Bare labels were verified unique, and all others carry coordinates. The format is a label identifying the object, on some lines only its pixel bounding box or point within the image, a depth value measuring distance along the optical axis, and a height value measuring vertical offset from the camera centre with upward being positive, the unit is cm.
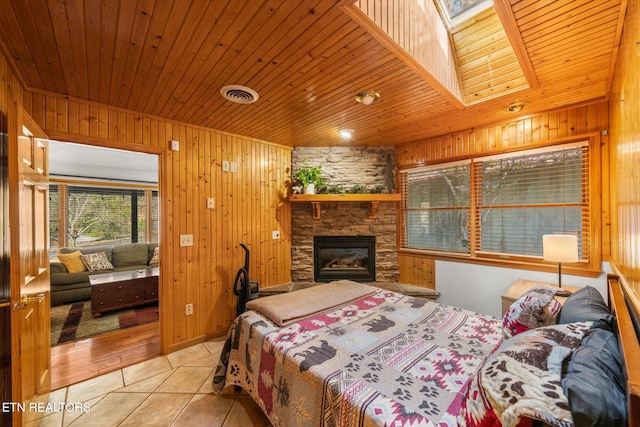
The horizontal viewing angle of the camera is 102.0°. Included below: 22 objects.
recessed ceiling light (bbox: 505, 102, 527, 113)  256 +107
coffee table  370 -110
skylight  216 +175
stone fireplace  401 -2
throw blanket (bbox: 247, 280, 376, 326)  200 -76
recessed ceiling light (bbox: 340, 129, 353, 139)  330 +107
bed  80 -82
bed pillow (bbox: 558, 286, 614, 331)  126 -53
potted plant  381 +55
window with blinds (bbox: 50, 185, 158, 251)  523 +3
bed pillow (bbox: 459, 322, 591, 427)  73 -55
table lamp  225 -33
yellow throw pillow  433 -76
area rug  315 -141
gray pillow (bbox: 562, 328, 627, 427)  68 -52
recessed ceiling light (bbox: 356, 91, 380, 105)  225 +105
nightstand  240 -78
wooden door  144 -31
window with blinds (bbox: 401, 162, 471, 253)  349 +9
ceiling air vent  218 +107
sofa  411 -87
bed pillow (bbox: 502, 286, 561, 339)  145 -58
